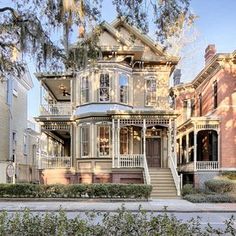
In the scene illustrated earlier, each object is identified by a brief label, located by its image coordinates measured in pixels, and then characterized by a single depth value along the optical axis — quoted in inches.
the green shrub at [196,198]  851.9
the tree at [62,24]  330.6
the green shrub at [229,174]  1017.9
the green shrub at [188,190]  964.6
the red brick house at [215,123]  1049.5
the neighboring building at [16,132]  1216.8
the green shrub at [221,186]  946.1
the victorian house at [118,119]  1051.3
